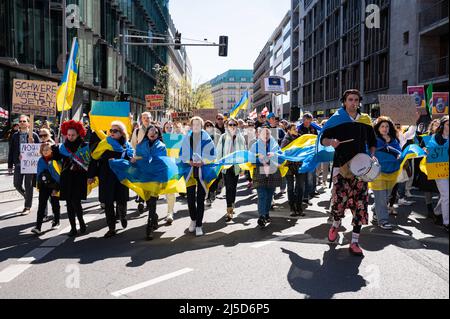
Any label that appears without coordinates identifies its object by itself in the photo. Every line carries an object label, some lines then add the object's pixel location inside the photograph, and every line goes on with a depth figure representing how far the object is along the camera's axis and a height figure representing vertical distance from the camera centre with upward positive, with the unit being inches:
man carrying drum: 241.3 -7.0
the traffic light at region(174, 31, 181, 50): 889.3 +184.1
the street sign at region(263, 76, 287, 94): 828.0 +88.3
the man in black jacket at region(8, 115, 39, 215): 365.1 -19.3
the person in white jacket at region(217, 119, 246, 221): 342.6 -13.7
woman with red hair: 293.3 -22.9
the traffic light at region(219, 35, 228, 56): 893.2 +172.0
